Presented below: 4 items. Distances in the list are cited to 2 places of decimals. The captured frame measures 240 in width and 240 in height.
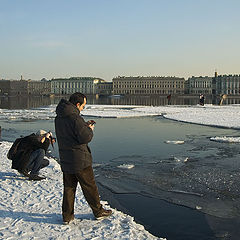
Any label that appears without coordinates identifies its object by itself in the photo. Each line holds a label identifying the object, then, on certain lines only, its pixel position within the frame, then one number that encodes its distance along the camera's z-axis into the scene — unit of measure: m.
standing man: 3.71
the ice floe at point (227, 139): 10.27
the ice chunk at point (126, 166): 6.94
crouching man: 5.42
